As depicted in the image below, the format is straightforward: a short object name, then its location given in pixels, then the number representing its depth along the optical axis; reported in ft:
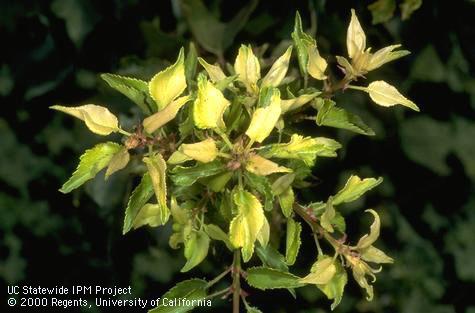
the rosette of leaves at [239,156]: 1.98
